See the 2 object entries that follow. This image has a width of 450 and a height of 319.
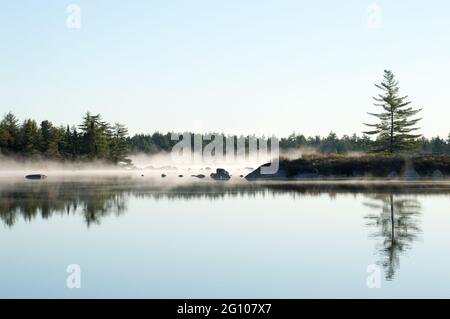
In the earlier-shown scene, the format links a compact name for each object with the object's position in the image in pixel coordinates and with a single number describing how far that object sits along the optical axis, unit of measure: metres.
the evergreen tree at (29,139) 128.75
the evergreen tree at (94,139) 132.25
